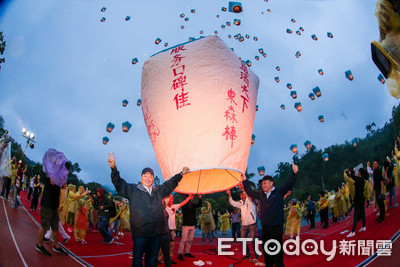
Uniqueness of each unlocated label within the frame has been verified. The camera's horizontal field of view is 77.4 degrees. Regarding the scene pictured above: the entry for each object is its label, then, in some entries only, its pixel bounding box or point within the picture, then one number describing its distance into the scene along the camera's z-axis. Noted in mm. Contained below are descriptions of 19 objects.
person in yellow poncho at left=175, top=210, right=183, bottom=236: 14383
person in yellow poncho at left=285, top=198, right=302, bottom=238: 8625
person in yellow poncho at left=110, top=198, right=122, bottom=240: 8402
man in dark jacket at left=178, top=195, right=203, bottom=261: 6176
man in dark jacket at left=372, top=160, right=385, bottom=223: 6387
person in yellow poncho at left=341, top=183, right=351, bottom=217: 11258
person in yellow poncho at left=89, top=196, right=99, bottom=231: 11445
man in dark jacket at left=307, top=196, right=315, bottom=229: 11979
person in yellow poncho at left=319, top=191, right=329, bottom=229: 10547
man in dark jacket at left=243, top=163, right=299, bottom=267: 3469
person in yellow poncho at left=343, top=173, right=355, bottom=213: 7794
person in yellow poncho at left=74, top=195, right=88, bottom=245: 6867
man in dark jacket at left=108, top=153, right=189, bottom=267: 2930
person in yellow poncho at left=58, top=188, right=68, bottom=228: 8659
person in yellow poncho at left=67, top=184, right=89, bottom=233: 8598
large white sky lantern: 3789
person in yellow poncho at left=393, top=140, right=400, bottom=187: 8960
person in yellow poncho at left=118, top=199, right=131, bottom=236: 10863
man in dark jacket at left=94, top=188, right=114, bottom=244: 7238
